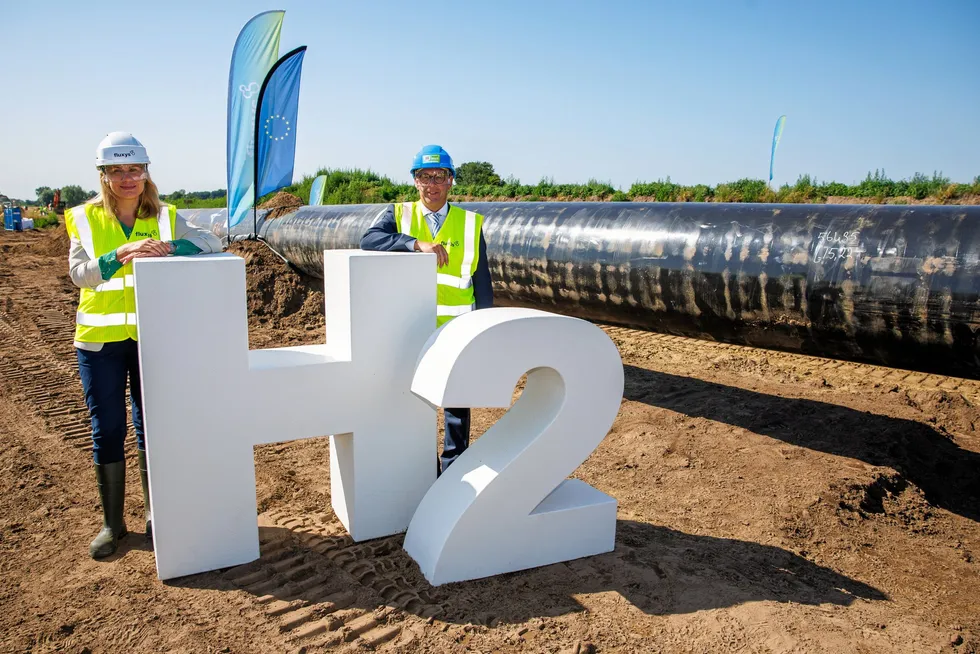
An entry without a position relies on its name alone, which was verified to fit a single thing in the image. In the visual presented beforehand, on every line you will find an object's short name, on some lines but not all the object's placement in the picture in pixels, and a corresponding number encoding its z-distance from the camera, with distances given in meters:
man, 3.79
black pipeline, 3.92
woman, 3.21
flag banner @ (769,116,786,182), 17.02
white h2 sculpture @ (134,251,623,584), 3.08
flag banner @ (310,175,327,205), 16.64
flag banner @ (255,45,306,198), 10.21
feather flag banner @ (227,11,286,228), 10.34
